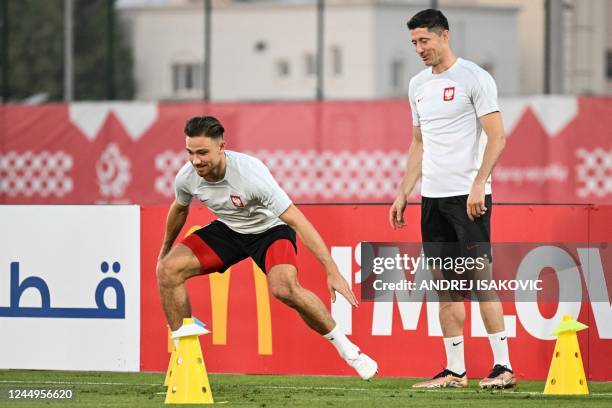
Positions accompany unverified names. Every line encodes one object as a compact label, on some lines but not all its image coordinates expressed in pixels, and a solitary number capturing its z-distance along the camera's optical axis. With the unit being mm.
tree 58312
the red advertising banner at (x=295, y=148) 41969
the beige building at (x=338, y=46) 49312
